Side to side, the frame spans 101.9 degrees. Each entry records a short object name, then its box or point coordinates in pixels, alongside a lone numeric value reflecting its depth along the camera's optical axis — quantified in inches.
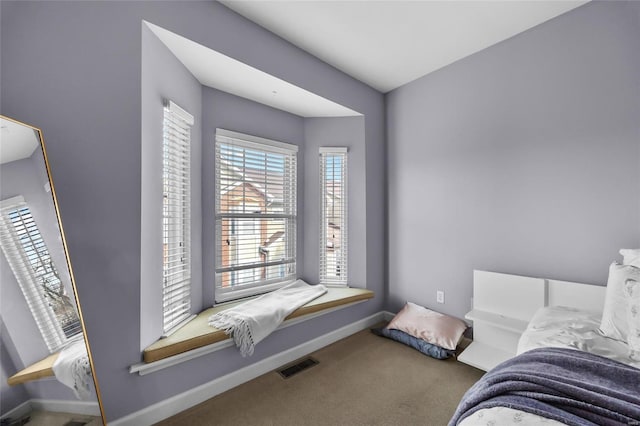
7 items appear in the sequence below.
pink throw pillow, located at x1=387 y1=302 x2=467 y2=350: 94.0
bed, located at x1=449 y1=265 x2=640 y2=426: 31.2
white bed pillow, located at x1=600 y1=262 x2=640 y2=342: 52.1
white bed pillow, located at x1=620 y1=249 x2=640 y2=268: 61.1
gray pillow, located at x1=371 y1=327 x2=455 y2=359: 92.1
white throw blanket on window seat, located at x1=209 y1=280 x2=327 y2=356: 76.4
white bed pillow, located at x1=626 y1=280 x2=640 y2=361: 46.3
